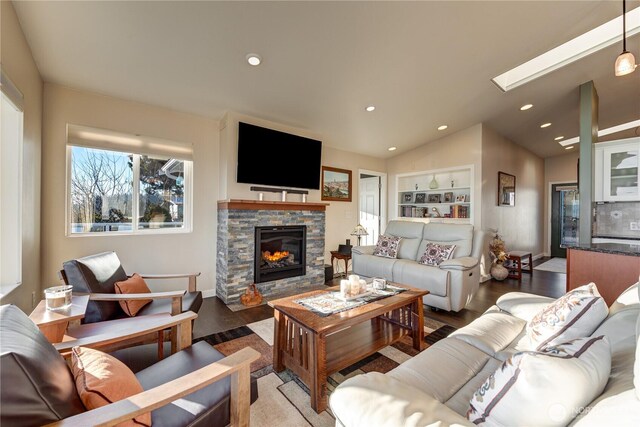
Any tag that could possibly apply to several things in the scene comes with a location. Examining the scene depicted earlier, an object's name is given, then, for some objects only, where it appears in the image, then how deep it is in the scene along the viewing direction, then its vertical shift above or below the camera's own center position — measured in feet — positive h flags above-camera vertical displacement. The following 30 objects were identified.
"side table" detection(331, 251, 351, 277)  16.07 -2.64
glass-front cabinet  10.18 +1.87
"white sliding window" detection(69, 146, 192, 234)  9.65 +0.75
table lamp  16.53 -1.13
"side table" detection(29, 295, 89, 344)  4.70 -1.99
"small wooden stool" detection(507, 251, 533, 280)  16.13 -3.15
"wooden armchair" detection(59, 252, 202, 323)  6.33 -2.03
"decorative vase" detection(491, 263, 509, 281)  15.57 -3.40
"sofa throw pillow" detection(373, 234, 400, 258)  13.43 -1.74
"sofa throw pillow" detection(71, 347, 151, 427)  3.01 -2.05
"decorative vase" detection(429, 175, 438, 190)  18.00 +2.05
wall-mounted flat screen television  12.09 +2.71
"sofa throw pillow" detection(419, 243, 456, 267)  11.62 -1.80
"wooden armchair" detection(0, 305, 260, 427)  2.33 -2.09
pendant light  7.07 +4.15
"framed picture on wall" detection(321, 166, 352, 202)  16.90 +1.89
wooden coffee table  5.53 -3.29
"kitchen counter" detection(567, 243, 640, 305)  8.19 -1.71
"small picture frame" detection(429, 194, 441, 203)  18.33 +1.12
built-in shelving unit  16.98 +1.32
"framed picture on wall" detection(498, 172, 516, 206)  17.42 +1.77
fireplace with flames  12.67 -2.09
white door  20.25 +0.33
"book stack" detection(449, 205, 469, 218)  16.86 +0.21
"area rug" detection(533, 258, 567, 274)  18.59 -3.83
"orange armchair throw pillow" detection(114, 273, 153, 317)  6.92 -2.26
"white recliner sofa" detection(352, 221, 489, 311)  10.28 -2.27
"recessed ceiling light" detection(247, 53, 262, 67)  8.38 +4.96
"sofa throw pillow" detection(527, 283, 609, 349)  4.15 -1.70
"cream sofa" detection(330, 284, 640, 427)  2.41 -2.14
